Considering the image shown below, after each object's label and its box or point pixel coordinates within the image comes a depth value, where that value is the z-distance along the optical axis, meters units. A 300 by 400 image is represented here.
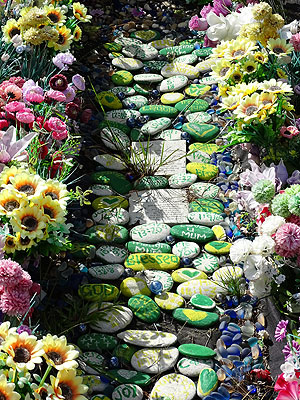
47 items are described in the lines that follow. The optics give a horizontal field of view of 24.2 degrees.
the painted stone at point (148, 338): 2.52
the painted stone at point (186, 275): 2.77
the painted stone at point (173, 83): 3.79
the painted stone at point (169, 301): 2.66
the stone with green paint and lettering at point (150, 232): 2.96
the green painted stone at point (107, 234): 2.96
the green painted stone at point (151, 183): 3.24
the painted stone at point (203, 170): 3.24
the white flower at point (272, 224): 2.50
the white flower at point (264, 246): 2.49
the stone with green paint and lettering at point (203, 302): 2.65
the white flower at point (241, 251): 2.52
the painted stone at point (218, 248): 2.88
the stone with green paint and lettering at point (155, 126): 3.52
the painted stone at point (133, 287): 2.71
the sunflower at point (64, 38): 3.49
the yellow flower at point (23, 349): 1.84
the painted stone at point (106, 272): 2.78
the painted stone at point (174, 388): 2.33
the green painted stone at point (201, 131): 3.46
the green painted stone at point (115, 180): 3.22
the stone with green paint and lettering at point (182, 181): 3.22
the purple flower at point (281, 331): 2.20
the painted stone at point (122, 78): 3.88
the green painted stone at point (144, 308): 2.62
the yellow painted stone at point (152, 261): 2.83
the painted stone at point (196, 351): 2.45
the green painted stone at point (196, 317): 2.60
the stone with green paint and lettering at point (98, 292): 2.66
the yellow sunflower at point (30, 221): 2.30
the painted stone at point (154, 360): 2.43
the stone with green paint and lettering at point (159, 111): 3.60
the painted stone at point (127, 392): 2.32
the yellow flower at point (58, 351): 1.92
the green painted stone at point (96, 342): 2.49
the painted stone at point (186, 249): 2.88
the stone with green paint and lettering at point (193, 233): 2.94
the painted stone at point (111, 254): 2.86
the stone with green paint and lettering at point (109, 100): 3.70
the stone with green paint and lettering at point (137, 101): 3.70
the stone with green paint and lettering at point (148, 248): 2.91
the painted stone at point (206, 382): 2.33
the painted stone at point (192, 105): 3.63
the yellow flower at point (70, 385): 1.90
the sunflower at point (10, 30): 3.48
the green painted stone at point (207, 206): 3.07
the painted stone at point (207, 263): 2.82
